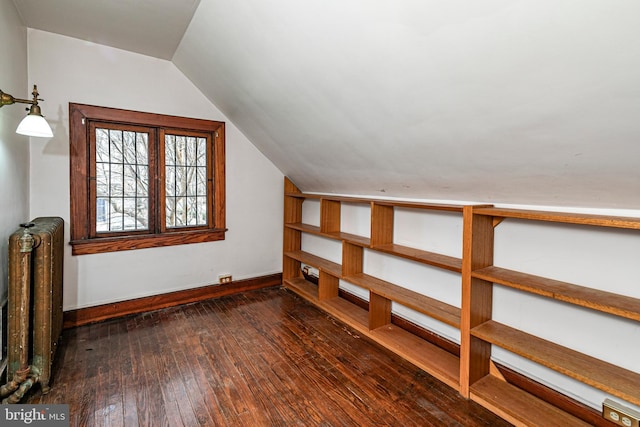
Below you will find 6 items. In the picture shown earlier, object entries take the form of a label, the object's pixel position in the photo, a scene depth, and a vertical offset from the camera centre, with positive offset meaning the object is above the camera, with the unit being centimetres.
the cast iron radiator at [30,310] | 189 -64
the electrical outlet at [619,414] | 162 -103
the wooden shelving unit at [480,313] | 163 -75
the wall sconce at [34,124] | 196 +48
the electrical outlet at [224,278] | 377 -83
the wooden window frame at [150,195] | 294 +17
